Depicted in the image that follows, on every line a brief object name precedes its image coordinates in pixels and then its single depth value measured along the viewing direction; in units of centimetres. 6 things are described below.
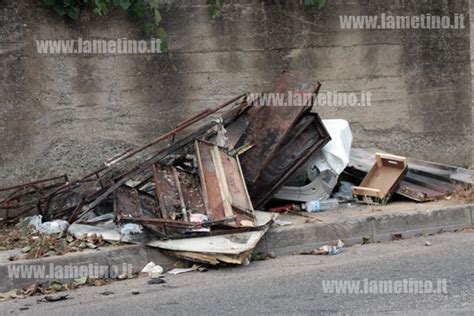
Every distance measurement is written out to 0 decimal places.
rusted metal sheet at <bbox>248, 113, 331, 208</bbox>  1395
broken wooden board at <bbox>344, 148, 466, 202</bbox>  1502
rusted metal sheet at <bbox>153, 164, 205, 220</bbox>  1245
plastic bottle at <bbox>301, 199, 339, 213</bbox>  1461
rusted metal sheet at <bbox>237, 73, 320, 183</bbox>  1373
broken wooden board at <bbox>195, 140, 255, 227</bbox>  1250
